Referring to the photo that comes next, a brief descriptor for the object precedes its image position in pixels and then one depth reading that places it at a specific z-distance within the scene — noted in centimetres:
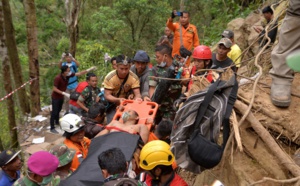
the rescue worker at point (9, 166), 365
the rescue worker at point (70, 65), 768
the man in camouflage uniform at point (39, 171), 276
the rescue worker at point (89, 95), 620
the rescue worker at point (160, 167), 286
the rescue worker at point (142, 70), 527
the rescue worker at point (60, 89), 714
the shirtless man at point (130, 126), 391
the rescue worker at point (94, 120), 453
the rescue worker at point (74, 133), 381
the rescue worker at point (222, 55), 498
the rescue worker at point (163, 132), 401
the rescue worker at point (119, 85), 513
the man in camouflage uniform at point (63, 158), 318
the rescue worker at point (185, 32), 704
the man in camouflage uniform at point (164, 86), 457
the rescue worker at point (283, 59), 277
